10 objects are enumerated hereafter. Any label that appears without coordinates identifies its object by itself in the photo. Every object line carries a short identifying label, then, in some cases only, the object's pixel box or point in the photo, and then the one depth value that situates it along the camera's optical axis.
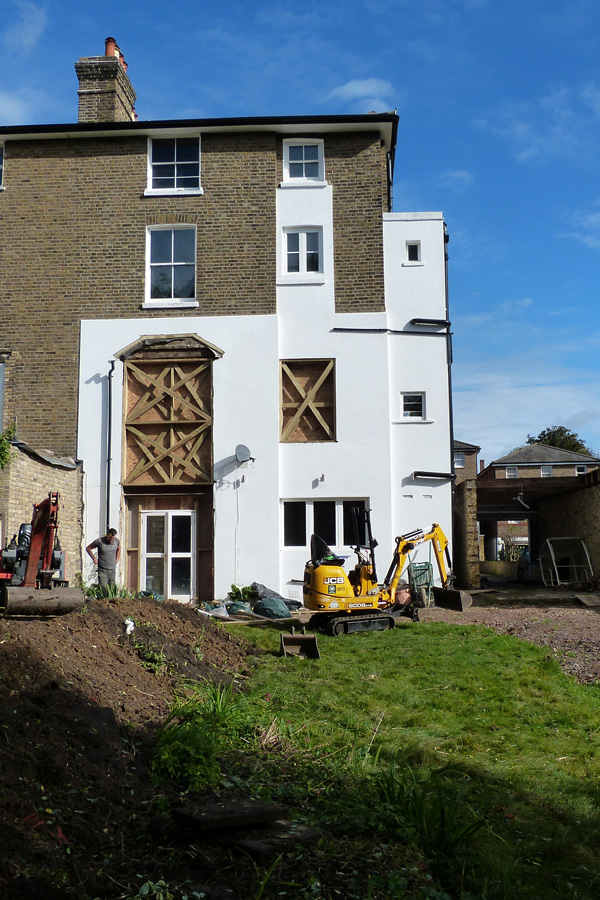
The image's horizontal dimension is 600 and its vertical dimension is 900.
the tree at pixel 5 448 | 14.53
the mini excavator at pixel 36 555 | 10.20
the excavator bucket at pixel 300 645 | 10.95
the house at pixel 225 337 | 19.42
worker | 15.48
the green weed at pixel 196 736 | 5.27
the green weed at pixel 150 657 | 7.93
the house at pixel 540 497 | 24.22
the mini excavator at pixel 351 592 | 13.82
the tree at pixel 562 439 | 61.94
